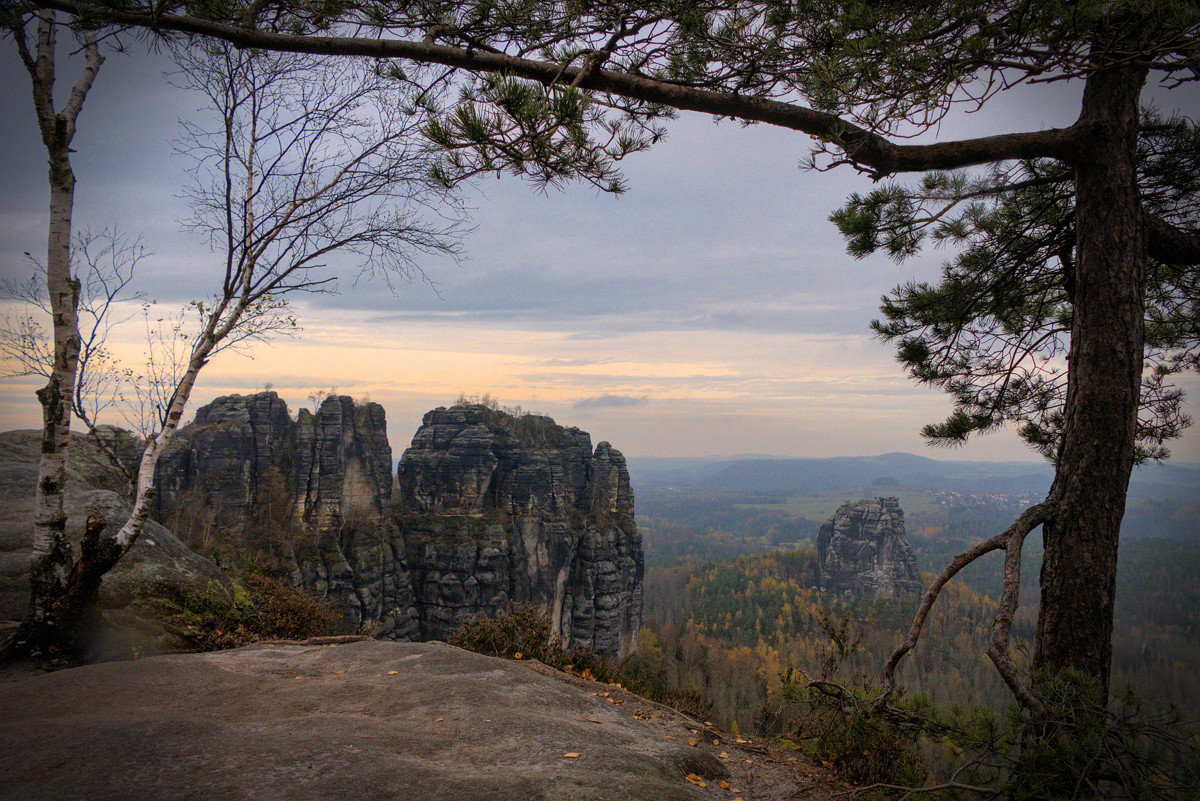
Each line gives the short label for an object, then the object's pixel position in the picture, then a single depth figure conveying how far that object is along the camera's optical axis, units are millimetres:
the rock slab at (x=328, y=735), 3041
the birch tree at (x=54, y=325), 5879
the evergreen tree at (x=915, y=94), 3725
